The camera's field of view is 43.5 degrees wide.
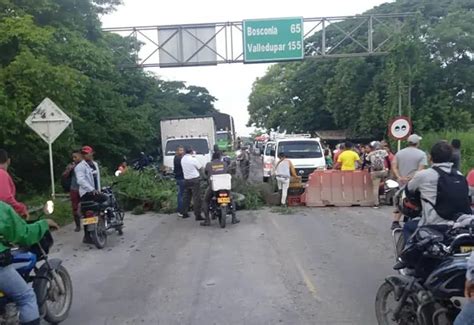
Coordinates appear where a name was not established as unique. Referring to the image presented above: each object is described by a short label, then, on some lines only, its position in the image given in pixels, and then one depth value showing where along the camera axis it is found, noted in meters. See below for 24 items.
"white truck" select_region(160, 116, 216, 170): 26.23
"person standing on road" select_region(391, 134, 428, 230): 9.64
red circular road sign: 15.61
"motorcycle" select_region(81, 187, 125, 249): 10.38
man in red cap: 10.69
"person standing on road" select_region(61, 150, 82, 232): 12.08
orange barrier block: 16.20
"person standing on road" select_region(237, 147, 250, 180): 26.58
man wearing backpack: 5.39
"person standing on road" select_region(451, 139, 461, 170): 12.22
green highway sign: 23.39
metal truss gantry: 23.62
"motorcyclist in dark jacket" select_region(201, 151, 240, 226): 12.81
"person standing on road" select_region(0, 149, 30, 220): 6.02
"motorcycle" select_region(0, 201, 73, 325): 5.11
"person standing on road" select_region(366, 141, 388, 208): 16.20
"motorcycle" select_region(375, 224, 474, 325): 4.47
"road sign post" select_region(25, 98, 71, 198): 13.57
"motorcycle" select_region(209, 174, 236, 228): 12.60
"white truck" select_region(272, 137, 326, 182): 20.30
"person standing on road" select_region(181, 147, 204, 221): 13.91
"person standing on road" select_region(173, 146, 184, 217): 14.54
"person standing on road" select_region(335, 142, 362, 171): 16.75
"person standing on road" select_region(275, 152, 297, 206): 16.08
